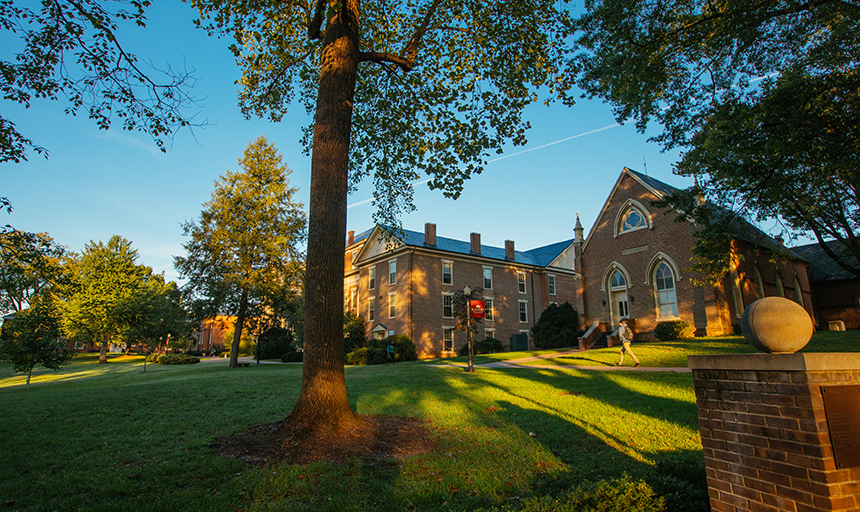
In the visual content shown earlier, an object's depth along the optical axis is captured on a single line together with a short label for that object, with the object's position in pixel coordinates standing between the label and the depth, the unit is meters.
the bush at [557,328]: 28.77
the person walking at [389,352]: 26.28
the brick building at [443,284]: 34.97
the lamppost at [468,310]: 18.07
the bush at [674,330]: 22.89
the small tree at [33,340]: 15.43
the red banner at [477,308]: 21.94
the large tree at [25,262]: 7.95
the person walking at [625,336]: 15.91
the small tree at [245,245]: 27.06
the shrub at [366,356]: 27.62
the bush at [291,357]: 36.59
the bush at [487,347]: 32.32
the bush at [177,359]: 35.06
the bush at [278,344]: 40.74
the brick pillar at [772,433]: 3.04
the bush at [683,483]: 3.85
